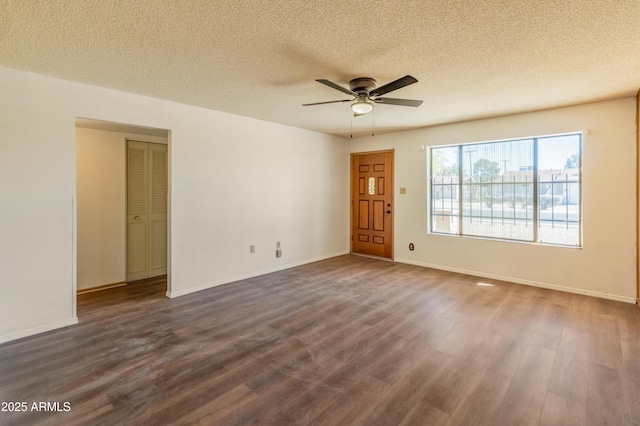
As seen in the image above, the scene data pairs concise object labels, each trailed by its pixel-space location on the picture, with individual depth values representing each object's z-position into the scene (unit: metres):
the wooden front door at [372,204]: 6.03
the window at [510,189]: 4.20
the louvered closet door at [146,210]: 4.72
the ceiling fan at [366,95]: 3.04
